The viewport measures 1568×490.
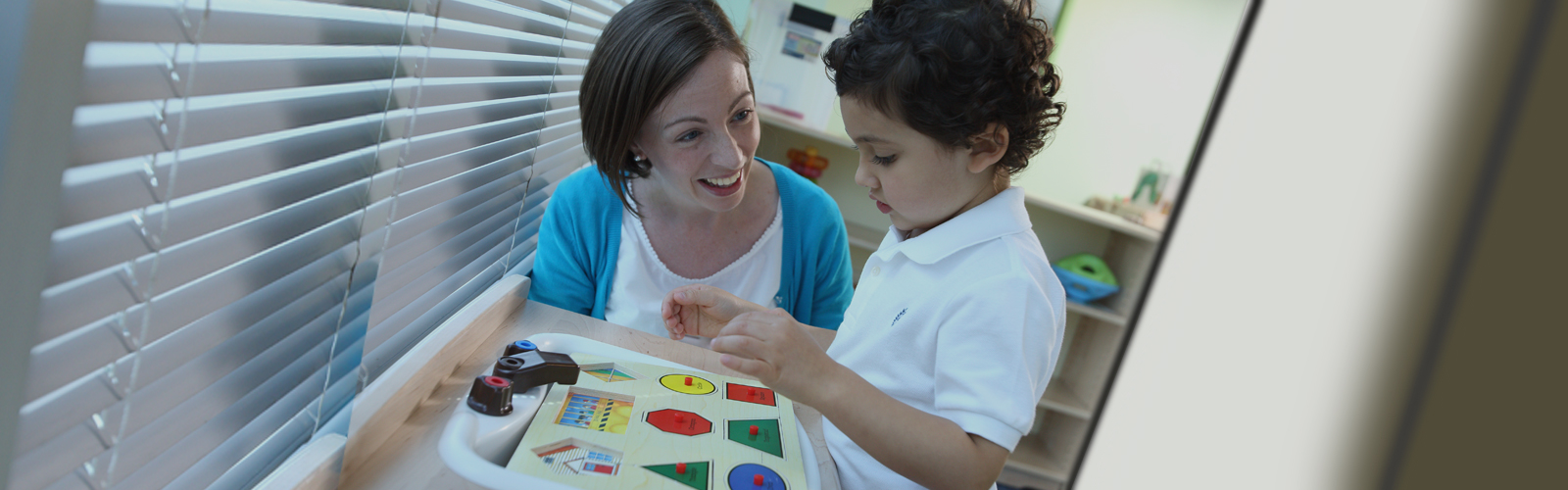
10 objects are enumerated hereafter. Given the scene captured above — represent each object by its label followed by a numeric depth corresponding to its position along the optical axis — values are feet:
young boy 2.43
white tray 2.08
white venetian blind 1.48
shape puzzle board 2.24
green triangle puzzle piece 2.23
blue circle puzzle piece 2.28
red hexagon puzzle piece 2.54
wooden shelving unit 8.98
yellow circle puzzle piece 2.89
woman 4.05
